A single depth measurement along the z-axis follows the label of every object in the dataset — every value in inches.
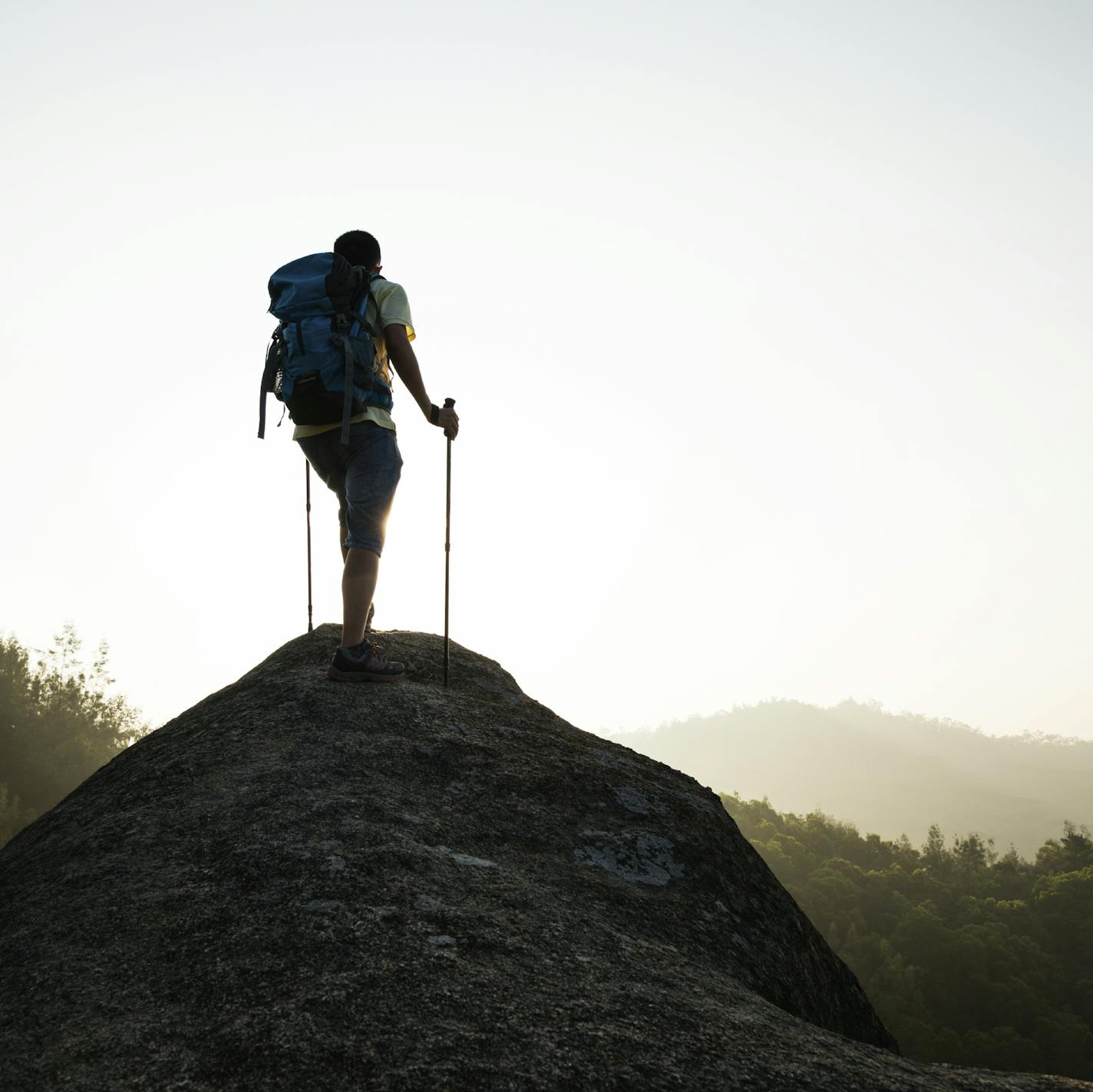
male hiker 217.0
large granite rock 96.5
